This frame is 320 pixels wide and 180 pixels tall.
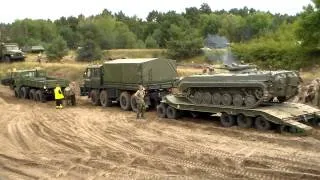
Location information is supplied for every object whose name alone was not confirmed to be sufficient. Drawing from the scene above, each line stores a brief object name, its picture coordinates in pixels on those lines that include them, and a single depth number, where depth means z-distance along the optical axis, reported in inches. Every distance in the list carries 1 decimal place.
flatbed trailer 670.5
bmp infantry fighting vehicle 705.0
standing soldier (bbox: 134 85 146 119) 869.1
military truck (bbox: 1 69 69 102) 1138.0
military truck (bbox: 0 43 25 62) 1860.2
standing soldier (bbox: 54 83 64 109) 1044.5
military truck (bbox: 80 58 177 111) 946.1
